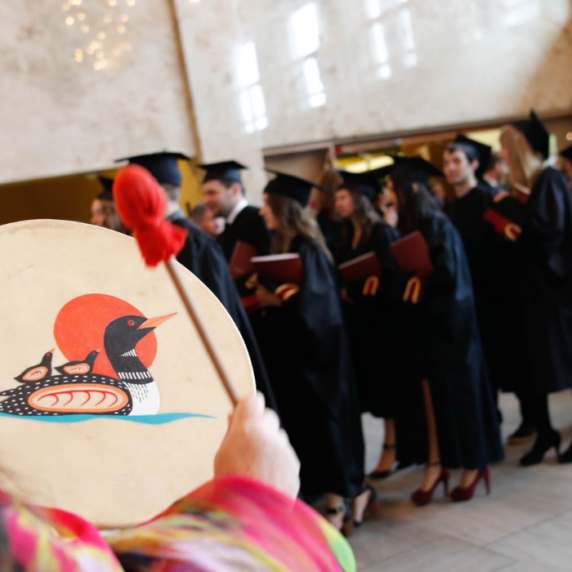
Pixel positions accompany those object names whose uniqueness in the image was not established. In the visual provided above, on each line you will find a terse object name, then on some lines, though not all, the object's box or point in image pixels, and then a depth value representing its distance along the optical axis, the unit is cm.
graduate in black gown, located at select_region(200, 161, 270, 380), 440
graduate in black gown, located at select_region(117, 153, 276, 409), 276
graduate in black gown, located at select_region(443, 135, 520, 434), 475
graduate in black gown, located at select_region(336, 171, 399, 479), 445
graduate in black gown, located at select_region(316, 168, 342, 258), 587
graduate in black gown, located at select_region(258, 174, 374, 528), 350
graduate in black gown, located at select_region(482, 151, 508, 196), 707
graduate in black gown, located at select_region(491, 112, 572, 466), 411
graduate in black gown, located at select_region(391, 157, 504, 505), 370
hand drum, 115
